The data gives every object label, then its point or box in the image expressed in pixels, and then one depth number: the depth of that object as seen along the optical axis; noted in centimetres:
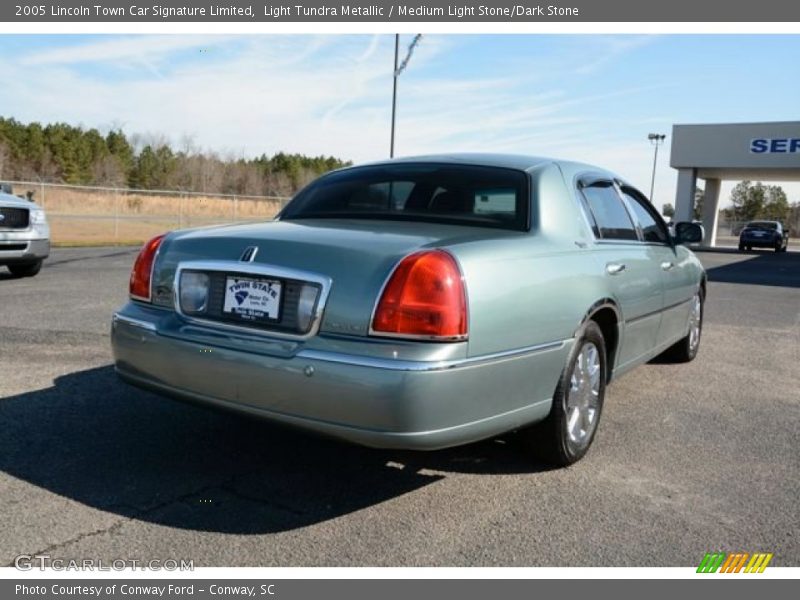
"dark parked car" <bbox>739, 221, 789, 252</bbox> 3397
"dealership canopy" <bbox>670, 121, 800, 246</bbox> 3419
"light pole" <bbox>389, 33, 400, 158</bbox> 2094
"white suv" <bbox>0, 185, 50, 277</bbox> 994
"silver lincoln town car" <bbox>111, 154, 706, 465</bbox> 280
